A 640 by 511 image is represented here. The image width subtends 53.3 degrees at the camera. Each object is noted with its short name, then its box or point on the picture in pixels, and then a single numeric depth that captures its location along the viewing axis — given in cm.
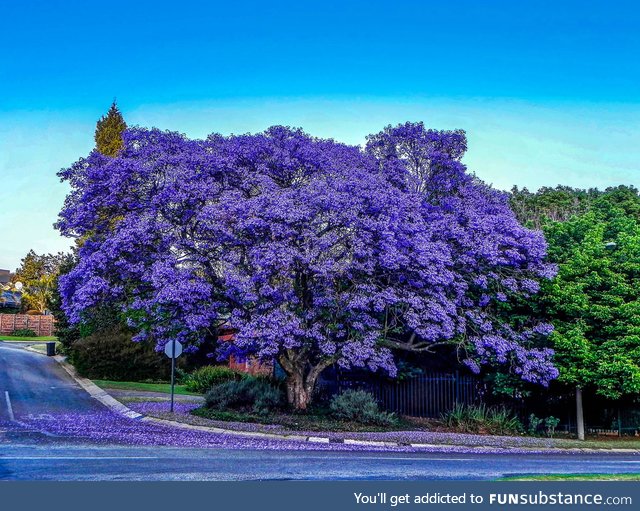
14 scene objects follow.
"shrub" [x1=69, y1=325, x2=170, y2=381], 3638
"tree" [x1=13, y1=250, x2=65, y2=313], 7706
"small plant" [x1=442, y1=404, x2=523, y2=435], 2445
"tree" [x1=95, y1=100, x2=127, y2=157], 5056
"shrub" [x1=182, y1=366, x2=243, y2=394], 3347
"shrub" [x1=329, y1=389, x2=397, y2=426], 2312
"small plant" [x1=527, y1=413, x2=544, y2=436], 2548
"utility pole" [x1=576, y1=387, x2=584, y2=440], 2580
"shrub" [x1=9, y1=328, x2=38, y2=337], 6781
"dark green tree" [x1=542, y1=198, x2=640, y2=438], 2370
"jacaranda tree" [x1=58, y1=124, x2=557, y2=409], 2075
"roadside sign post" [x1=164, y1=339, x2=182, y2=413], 2230
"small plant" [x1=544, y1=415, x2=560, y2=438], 2573
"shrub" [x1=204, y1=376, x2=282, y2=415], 2366
